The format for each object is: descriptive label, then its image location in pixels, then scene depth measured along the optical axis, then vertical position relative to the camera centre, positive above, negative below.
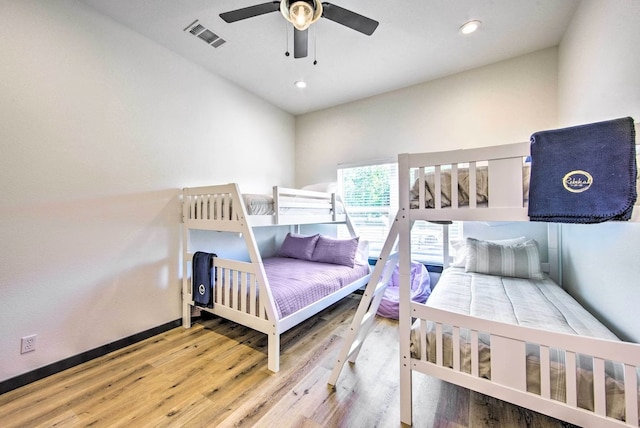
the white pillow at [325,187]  3.65 +0.44
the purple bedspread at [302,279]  2.06 -0.60
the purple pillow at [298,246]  3.32 -0.39
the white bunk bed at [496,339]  0.97 -0.53
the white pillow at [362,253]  3.19 -0.47
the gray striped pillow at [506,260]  2.34 -0.41
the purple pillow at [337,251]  3.04 -0.42
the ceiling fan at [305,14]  1.57 +1.34
